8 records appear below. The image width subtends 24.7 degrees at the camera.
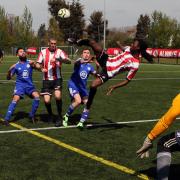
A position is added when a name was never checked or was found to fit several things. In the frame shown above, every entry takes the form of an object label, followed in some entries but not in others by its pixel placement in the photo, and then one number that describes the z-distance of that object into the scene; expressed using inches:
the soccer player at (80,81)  420.8
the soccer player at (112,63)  383.9
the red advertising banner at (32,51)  2715.1
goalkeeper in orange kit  202.8
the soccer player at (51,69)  424.2
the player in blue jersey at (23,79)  426.6
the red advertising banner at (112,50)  2208.9
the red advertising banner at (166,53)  1966.5
